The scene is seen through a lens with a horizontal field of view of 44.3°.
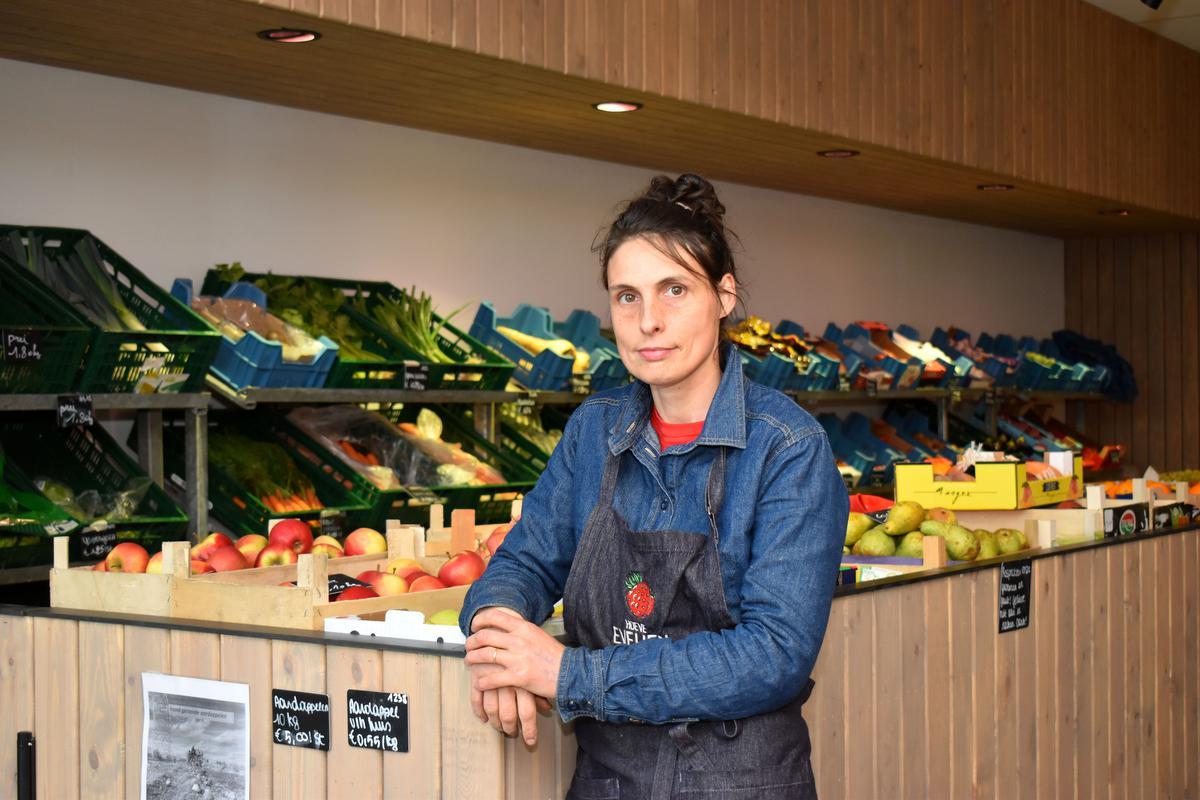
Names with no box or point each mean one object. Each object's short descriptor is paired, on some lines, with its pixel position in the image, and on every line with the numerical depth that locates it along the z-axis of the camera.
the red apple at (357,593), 2.82
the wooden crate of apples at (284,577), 2.69
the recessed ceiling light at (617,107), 4.89
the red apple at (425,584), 2.96
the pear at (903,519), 3.74
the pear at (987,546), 3.77
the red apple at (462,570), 3.05
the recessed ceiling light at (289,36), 3.88
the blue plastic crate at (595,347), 5.62
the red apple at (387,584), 2.94
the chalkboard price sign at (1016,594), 3.61
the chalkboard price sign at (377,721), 2.42
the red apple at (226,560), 3.21
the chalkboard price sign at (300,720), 2.51
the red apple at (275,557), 3.32
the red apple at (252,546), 3.44
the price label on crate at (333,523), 4.42
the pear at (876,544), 3.65
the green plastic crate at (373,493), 4.56
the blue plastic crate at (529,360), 5.34
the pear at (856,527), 3.76
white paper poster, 2.62
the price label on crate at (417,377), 4.73
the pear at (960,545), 3.64
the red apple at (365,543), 3.59
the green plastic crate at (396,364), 4.59
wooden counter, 2.41
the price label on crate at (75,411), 3.77
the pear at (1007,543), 3.86
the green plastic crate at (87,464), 3.97
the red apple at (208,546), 3.29
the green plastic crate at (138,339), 3.87
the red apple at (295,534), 3.50
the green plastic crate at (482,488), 4.82
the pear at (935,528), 3.68
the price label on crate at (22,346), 3.63
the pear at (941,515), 3.90
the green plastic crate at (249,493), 4.34
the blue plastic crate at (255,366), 4.25
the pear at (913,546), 3.62
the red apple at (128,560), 3.21
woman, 1.96
